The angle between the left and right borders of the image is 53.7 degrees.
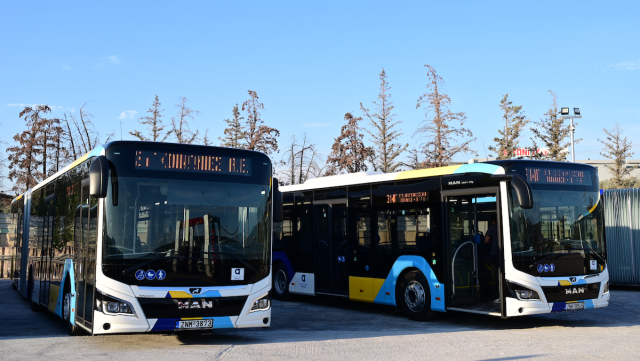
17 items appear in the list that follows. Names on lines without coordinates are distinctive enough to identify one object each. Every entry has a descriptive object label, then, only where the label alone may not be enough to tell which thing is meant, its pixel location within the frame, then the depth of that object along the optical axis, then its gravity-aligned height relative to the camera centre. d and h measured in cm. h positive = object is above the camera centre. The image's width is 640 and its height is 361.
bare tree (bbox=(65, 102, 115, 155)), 2514 +396
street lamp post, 2327 +435
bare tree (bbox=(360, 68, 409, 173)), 2762 +418
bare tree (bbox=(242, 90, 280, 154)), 2895 +455
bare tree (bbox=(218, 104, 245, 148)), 2964 +492
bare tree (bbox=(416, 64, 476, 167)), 2625 +384
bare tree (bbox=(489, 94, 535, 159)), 3073 +515
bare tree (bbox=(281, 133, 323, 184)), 2862 +306
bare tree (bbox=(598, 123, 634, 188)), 4094 +484
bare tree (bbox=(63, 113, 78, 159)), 2675 +402
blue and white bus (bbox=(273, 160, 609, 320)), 1105 -12
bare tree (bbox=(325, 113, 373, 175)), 2753 +370
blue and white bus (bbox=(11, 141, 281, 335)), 840 -6
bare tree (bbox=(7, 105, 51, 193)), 2867 +381
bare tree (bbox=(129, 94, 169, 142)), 2806 +504
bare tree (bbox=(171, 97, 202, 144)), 2811 +464
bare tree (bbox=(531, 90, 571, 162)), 3347 +515
